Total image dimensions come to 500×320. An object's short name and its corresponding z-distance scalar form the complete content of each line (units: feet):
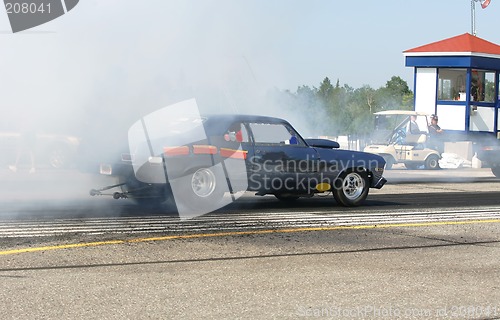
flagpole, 125.39
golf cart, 79.77
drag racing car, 33.68
